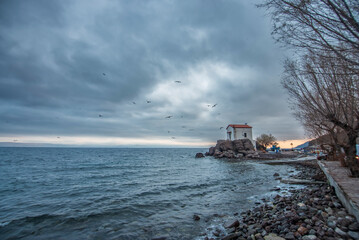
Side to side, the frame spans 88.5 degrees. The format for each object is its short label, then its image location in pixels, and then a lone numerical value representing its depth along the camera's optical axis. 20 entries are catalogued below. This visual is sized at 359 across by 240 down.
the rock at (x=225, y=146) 60.48
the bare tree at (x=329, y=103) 9.36
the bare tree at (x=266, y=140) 78.38
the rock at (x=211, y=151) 70.20
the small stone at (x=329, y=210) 6.44
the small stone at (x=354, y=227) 4.95
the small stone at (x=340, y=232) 4.87
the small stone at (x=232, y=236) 6.38
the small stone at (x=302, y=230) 5.38
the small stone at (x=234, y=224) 7.64
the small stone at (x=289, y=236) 5.26
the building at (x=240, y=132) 62.88
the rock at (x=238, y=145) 58.67
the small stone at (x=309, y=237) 4.96
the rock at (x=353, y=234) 4.66
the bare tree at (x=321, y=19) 3.89
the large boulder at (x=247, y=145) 57.88
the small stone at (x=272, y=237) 5.49
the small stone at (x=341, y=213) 5.97
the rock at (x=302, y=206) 7.57
